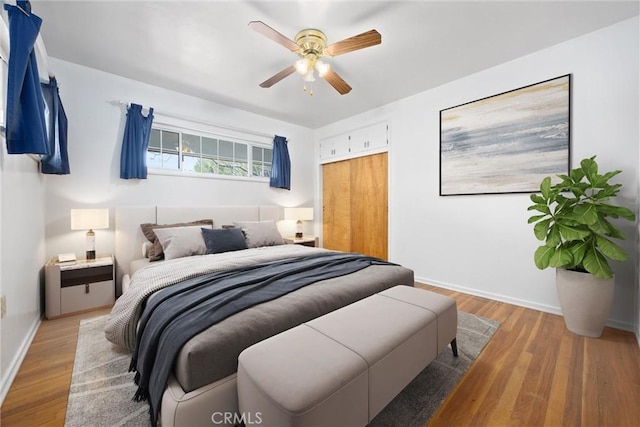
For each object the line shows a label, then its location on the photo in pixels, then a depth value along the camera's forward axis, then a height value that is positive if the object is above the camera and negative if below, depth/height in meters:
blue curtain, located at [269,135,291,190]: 4.64 +0.80
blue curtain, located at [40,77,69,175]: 2.44 +0.74
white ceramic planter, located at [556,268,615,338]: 2.11 -0.75
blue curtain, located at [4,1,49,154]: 1.49 +0.73
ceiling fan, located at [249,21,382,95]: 2.02 +1.37
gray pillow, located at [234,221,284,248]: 3.37 -0.32
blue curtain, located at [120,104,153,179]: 3.20 +0.80
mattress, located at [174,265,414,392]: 1.17 -0.62
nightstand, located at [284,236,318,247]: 4.26 -0.52
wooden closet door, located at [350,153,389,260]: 4.26 +0.08
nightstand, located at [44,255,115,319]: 2.53 -0.79
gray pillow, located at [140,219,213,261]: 2.89 -0.29
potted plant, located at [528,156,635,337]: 2.08 -0.30
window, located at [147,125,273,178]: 3.60 +0.85
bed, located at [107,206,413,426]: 1.15 -0.60
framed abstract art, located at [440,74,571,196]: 2.63 +0.80
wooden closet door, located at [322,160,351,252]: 4.83 +0.08
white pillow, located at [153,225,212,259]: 2.76 -0.36
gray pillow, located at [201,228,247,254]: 2.96 -0.36
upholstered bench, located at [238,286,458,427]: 0.96 -0.66
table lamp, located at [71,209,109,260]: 2.71 -0.13
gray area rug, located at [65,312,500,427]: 1.36 -1.09
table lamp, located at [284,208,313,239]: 4.56 -0.08
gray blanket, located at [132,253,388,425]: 1.26 -0.55
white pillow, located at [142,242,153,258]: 3.12 -0.46
